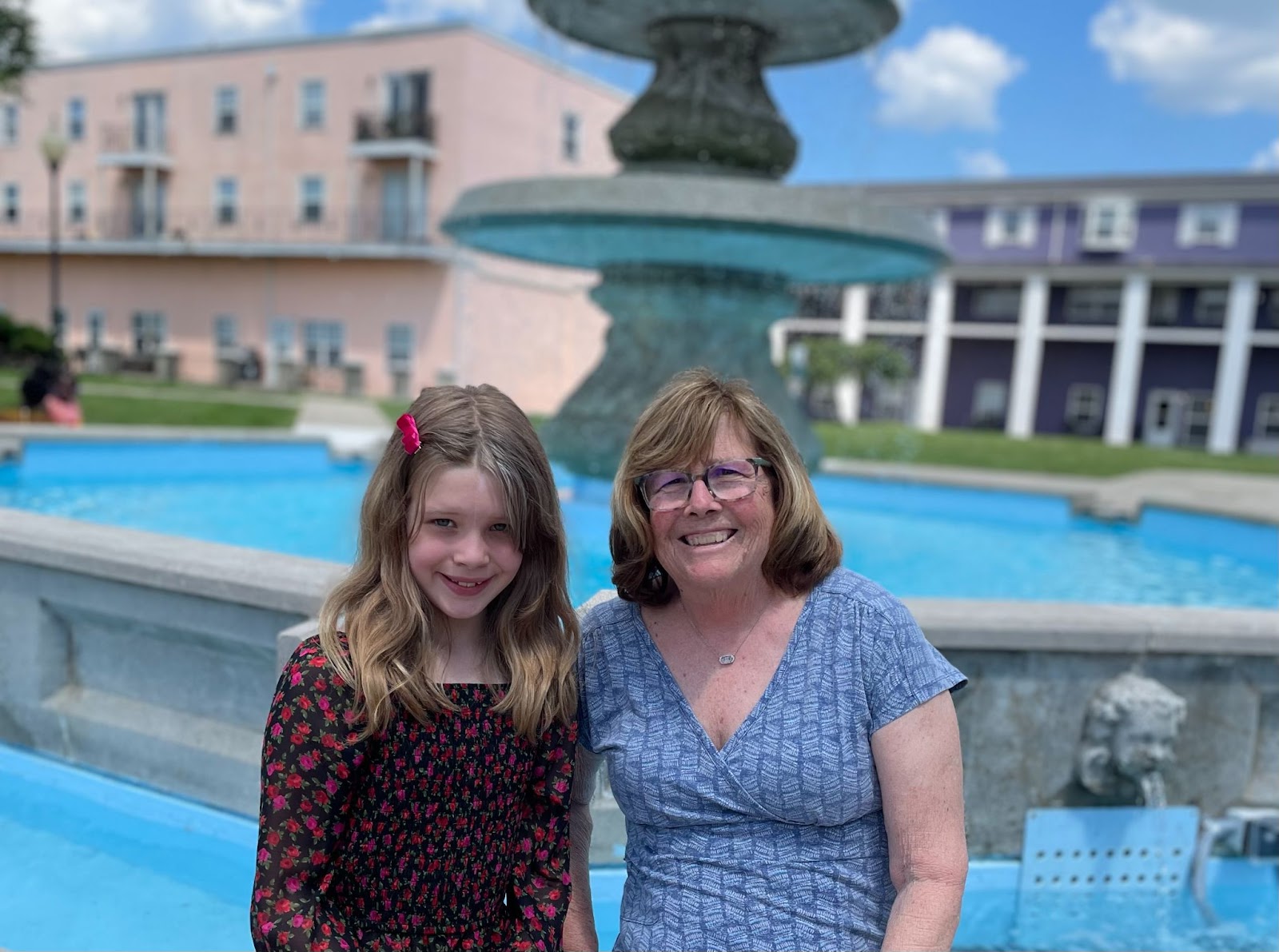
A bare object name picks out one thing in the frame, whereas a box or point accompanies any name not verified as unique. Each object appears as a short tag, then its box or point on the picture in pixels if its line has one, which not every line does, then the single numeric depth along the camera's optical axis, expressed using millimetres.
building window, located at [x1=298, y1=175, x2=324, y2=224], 29734
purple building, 31656
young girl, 1559
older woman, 1646
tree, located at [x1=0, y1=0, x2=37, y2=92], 17325
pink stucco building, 27906
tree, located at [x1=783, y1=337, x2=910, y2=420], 31891
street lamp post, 17578
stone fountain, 5477
